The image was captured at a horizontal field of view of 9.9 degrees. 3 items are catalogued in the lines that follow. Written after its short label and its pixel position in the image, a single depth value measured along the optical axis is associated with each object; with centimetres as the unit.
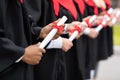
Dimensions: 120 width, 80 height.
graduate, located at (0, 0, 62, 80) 373
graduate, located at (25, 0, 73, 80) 450
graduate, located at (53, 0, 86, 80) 499
